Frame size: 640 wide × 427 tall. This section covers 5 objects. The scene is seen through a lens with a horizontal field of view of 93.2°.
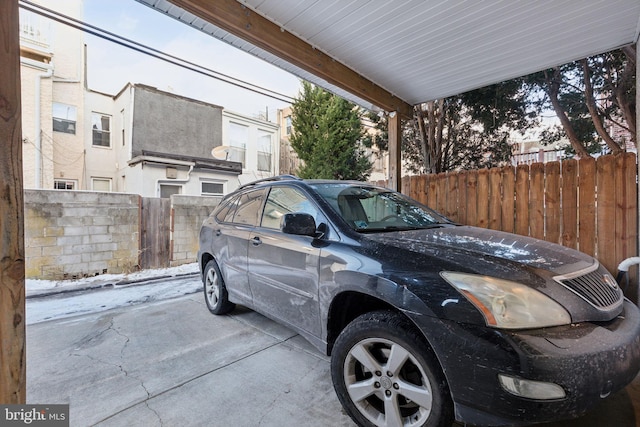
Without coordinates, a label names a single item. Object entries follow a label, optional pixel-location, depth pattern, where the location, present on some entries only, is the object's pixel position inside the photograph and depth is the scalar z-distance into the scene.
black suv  1.35
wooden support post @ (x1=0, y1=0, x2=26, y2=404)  1.24
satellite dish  11.94
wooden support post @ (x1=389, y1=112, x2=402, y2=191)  5.34
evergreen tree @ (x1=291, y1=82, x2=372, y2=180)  9.91
